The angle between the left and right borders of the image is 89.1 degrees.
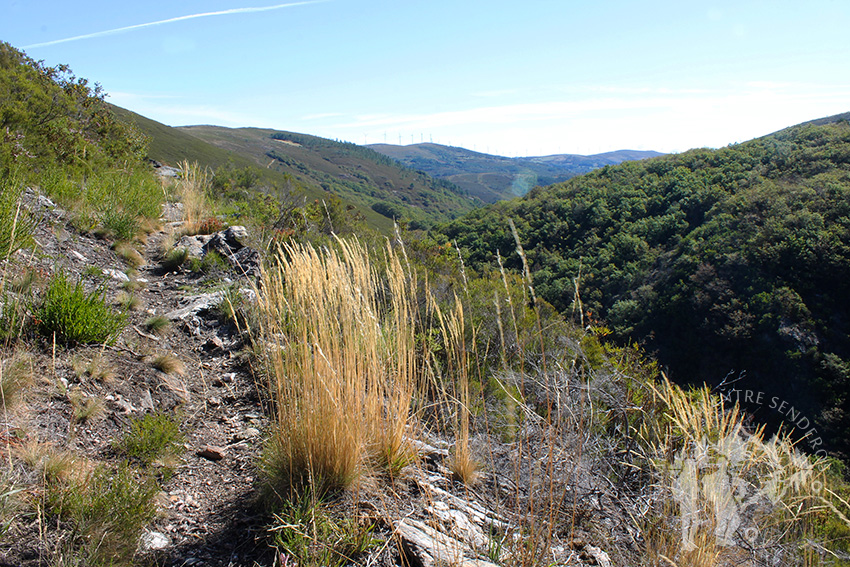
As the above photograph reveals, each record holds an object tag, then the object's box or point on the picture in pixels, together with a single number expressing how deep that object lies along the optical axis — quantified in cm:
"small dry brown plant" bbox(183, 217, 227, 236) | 659
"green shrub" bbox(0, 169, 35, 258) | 296
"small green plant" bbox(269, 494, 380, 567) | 158
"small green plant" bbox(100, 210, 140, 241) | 524
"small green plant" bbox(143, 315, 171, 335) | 362
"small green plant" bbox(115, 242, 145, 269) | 501
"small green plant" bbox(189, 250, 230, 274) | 523
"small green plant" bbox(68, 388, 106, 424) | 223
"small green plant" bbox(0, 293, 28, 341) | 238
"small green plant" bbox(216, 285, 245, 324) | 409
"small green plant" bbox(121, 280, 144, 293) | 420
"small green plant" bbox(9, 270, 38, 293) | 280
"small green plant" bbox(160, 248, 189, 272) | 534
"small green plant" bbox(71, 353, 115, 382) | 252
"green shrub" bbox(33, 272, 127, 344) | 262
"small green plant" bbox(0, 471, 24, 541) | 145
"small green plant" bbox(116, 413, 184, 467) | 213
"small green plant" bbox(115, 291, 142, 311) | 366
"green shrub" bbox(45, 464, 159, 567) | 150
